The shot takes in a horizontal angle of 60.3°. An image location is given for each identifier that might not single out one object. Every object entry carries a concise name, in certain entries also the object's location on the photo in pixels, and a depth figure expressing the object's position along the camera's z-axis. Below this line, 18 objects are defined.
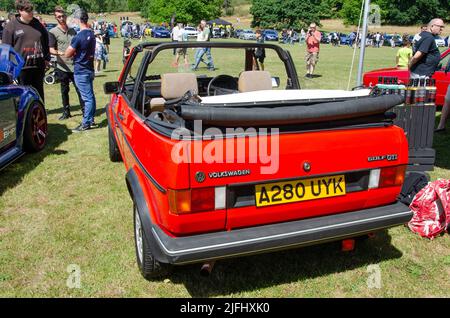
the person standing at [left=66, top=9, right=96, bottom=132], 6.39
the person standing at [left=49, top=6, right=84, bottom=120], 7.34
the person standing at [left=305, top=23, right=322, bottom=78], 13.99
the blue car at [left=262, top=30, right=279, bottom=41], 50.08
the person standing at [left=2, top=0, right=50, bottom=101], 6.38
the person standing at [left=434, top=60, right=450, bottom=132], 6.74
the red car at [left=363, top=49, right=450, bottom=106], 8.11
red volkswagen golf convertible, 2.30
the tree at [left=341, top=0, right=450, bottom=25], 72.50
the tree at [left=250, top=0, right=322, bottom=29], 71.50
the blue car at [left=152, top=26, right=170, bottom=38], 46.12
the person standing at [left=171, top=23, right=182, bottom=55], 17.17
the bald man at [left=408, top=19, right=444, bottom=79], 6.61
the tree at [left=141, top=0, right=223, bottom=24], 58.72
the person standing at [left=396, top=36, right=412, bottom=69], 10.27
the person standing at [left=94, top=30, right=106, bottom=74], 14.05
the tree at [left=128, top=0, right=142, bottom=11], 109.62
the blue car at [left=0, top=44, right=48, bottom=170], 4.76
